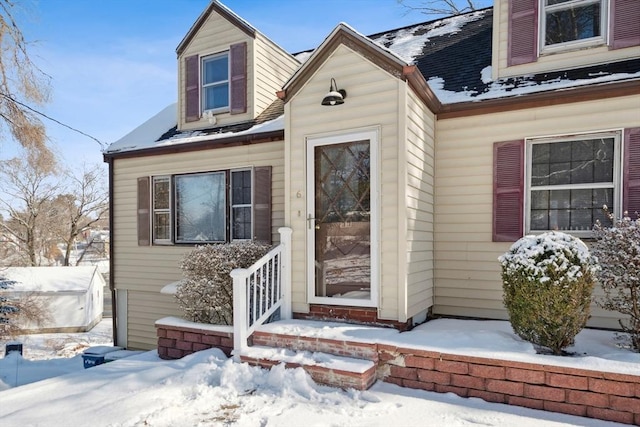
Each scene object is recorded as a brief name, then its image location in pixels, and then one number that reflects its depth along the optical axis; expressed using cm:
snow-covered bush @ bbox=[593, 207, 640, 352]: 314
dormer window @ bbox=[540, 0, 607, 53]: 451
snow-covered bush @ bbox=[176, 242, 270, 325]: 475
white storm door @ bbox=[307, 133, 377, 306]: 419
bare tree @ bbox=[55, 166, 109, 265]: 2456
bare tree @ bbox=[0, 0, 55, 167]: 632
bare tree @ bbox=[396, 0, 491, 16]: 1173
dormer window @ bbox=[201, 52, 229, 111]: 698
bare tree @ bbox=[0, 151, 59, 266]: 2209
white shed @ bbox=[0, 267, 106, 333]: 1944
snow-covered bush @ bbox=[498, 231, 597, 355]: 308
